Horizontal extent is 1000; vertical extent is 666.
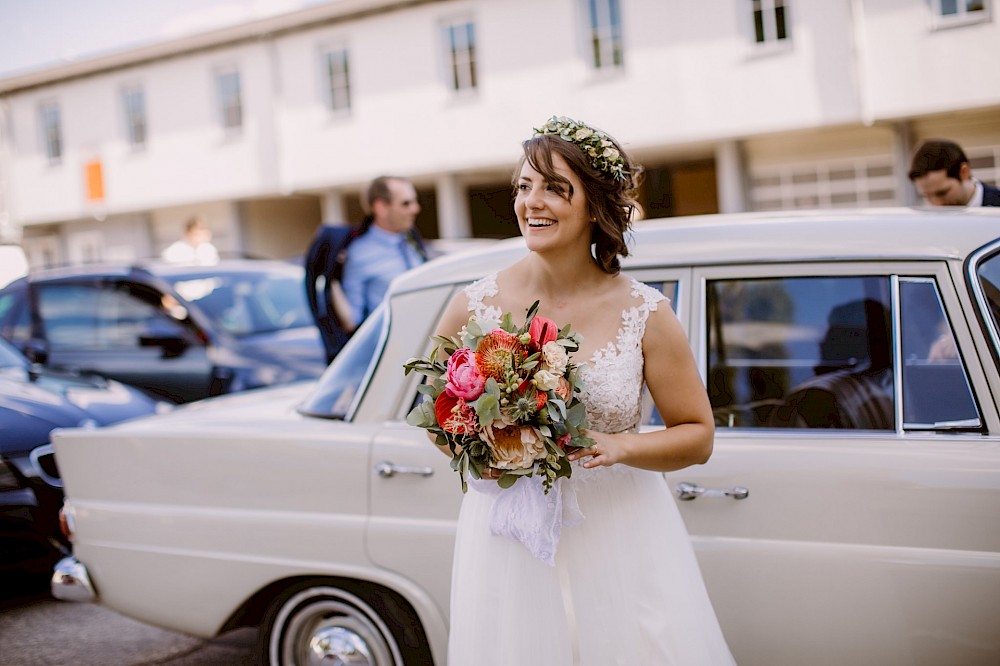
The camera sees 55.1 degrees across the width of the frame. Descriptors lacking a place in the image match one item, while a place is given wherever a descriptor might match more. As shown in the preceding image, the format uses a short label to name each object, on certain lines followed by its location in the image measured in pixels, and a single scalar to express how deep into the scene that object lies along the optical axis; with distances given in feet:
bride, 8.20
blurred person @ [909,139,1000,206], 16.43
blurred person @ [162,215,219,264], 32.55
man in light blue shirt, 18.90
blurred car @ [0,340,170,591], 16.66
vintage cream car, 8.71
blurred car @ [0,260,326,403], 24.66
